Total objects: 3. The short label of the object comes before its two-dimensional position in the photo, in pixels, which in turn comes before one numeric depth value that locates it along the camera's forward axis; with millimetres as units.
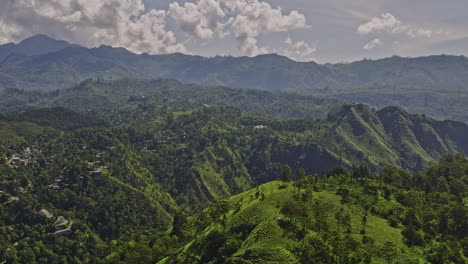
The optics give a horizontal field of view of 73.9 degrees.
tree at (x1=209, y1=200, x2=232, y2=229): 123250
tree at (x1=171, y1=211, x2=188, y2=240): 178750
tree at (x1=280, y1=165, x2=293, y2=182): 170500
